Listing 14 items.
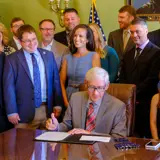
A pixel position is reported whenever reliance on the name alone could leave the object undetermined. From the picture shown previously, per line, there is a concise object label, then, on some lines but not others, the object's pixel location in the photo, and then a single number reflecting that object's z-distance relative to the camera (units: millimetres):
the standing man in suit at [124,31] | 4355
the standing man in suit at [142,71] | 3453
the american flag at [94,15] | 5242
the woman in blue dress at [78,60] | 3553
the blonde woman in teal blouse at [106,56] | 3747
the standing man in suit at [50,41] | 3982
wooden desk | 2037
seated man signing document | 2639
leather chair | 2793
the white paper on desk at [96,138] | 2342
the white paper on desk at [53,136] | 2401
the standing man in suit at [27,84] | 3307
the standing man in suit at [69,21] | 4324
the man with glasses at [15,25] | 4484
